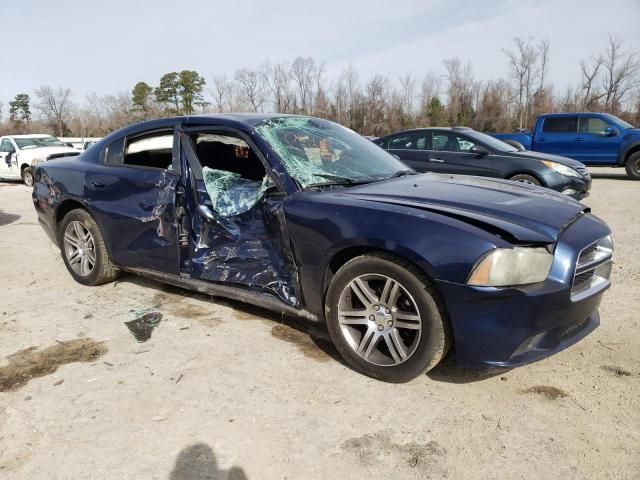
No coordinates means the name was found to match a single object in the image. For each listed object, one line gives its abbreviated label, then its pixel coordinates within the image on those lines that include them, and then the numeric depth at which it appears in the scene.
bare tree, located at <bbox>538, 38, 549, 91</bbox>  43.28
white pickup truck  14.18
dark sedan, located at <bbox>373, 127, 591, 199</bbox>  7.95
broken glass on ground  3.54
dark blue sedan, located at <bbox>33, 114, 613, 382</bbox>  2.40
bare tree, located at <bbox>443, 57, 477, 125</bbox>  42.34
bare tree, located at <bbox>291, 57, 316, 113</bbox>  48.81
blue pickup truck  12.35
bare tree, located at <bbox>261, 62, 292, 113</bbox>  48.83
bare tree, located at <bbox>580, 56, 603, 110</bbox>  39.42
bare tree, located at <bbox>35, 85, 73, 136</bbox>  56.09
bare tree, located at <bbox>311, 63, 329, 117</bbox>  47.44
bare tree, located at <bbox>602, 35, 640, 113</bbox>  38.72
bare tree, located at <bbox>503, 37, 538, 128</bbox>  40.72
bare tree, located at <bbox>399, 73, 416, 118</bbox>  45.66
